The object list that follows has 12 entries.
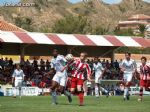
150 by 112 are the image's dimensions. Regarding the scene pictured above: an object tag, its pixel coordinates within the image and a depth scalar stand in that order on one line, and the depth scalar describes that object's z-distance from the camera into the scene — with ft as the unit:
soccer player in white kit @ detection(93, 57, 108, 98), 113.50
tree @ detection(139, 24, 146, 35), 537.65
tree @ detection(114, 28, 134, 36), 482.45
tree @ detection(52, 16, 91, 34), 414.21
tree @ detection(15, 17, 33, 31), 476.01
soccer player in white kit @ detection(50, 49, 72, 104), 76.48
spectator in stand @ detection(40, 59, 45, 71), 132.77
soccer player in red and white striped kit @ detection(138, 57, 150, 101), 92.79
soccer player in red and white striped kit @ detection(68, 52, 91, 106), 74.79
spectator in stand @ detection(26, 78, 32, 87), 124.37
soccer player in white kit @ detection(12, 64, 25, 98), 107.24
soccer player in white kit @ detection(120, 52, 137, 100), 92.70
